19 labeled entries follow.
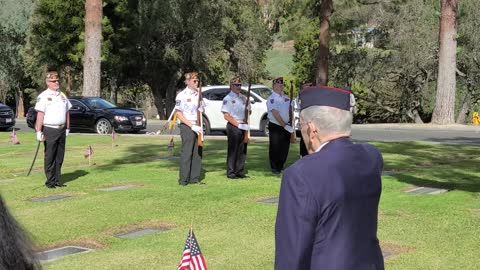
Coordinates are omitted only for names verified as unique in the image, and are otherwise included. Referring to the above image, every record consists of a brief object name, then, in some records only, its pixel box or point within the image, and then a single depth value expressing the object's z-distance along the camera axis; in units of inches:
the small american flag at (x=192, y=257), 183.0
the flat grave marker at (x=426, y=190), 401.5
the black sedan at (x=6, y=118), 1079.0
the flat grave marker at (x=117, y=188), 421.7
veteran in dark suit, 114.5
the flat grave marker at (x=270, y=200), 372.4
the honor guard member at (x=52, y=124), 414.9
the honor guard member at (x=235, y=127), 462.0
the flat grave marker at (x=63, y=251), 264.4
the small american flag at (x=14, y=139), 760.2
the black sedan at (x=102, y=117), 960.3
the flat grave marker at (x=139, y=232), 297.4
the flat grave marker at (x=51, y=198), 383.2
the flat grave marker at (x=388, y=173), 478.6
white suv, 895.7
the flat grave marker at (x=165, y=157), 599.0
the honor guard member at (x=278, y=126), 484.1
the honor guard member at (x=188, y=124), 428.5
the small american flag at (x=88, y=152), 524.4
